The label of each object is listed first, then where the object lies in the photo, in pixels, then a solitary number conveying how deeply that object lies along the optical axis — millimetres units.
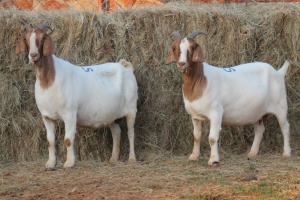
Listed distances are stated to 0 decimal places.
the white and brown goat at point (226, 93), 11352
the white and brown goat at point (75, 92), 11094
